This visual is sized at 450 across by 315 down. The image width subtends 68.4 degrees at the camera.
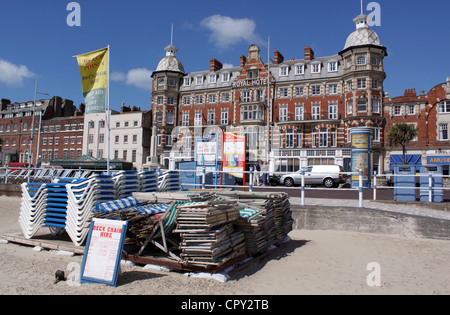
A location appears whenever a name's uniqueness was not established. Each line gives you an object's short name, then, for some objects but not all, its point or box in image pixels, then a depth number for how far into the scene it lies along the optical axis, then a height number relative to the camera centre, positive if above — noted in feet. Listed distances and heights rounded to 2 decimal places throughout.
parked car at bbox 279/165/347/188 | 82.94 -1.13
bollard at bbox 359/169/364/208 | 32.34 -1.56
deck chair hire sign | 17.65 -4.47
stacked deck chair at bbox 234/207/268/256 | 22.39 -3.85
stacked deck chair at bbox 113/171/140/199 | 30.00 -1.13
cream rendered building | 168.04 +18.44
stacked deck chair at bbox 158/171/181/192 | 38.91 -1.15
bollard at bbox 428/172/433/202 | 35.68 -1.07
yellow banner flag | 38.52 +10.94
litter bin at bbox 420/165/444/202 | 37.55 -1.11
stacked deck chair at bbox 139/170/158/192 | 34.24 -1.04
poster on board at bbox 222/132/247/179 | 57.22 +3.45
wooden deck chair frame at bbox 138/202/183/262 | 20.65 -4.15
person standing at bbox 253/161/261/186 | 81.08 -1.46
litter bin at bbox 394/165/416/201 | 37.58 -0.95
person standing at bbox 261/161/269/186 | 80.42 -1.41
